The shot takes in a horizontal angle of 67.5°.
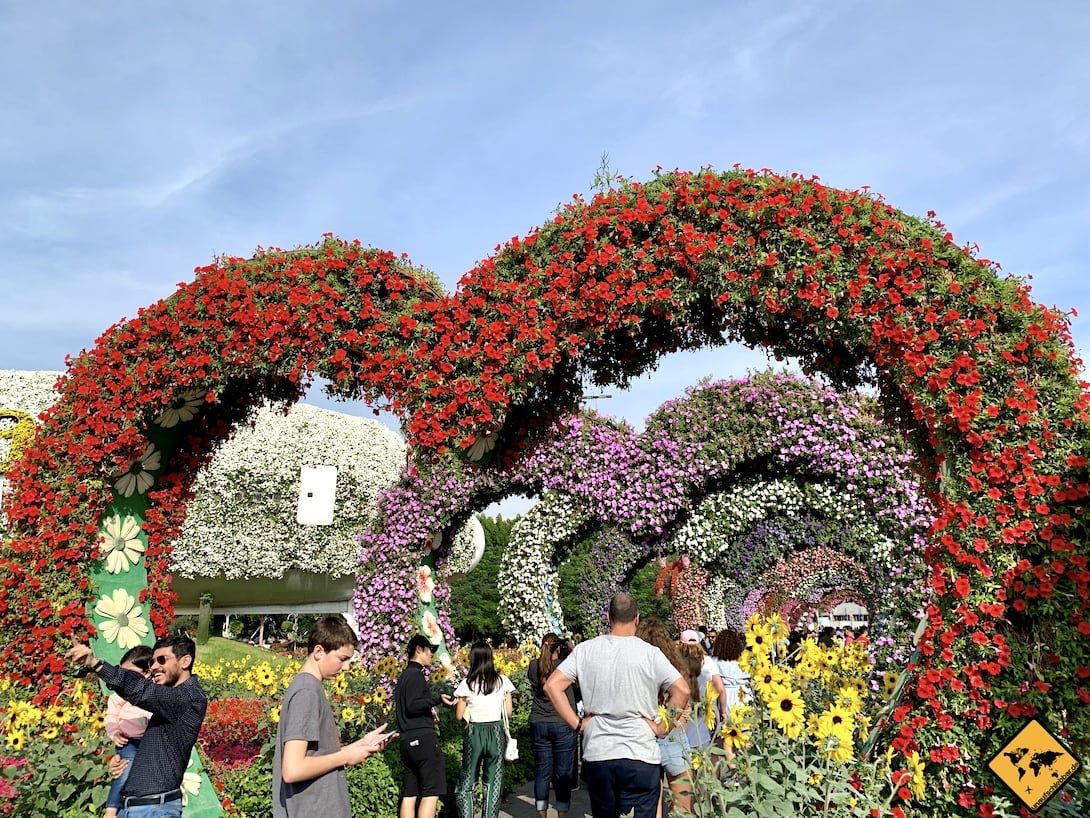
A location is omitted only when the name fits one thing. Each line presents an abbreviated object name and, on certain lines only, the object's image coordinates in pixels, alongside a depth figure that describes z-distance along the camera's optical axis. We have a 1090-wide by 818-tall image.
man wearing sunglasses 3.78
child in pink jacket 4.11
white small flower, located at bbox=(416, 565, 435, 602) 7.96
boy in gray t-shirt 2.97
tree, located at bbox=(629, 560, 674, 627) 34.41
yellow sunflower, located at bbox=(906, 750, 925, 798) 3.78
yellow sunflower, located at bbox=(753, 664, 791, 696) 3.69
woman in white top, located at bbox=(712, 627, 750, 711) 6.65
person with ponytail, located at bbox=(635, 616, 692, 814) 4.17
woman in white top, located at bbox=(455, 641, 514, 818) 6.33
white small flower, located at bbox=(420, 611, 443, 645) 8.09
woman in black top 6.69
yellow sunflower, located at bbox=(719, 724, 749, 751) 3.85
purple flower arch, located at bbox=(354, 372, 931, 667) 8.64
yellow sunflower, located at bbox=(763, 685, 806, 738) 3.60
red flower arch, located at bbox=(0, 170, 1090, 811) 3.92
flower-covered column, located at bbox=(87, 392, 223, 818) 5.88
